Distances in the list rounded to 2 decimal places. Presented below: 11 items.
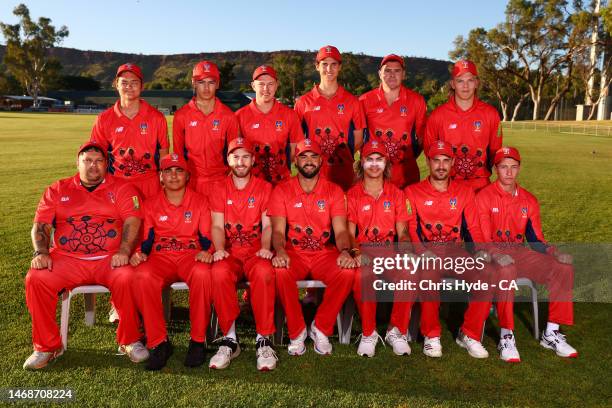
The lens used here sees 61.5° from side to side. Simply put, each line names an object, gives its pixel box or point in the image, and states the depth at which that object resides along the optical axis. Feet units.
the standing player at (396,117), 17.84
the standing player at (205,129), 16.92
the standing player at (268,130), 17.28
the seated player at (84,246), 12.70
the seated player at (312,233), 13.69
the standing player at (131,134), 16.34
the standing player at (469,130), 16.98
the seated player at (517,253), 13.44
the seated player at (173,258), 12.92
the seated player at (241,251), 13.14
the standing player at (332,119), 17.80
